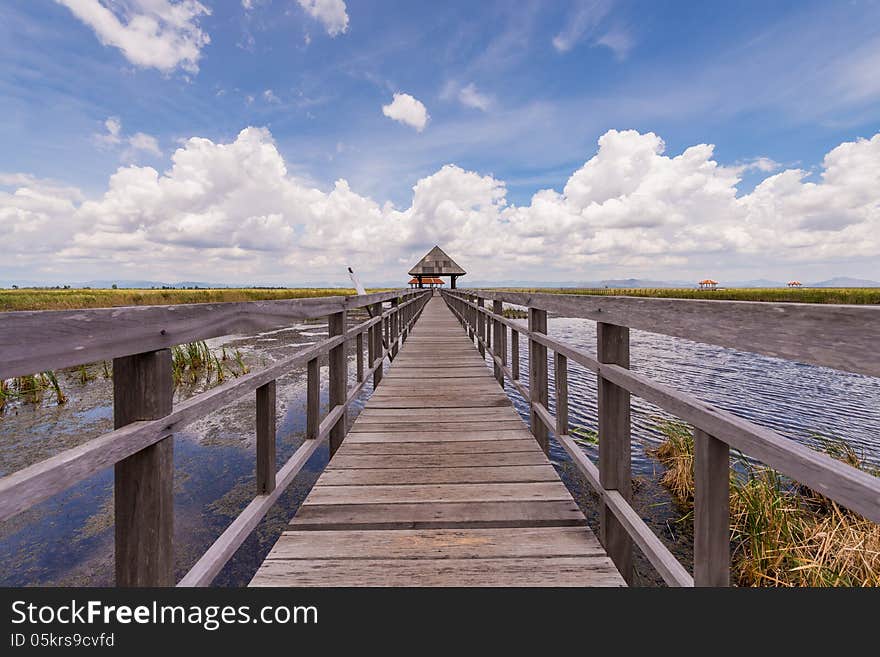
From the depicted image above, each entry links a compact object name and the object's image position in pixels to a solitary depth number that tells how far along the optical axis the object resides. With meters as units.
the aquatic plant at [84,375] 8.64
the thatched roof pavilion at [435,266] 46.12
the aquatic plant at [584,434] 5.32
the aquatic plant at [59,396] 6.69
